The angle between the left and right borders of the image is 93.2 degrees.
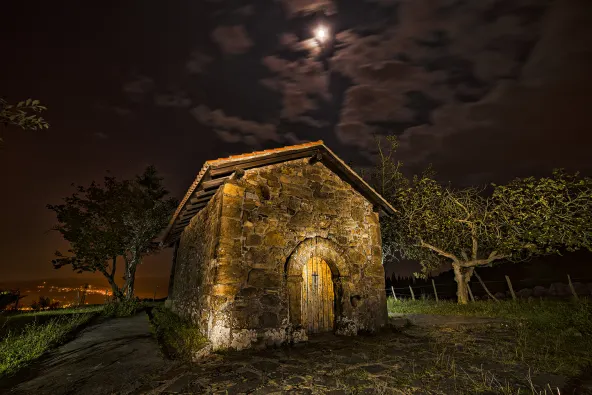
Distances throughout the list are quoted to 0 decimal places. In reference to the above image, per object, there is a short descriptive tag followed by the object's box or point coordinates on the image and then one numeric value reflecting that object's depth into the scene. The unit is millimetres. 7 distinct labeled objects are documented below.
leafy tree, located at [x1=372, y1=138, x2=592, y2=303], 10742
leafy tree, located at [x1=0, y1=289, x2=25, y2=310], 16703
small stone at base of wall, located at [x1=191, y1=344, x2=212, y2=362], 5324
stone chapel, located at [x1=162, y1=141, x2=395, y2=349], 6281
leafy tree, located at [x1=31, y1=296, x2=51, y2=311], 21452
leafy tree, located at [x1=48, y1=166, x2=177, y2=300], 19312
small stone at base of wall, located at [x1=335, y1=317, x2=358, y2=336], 7480
